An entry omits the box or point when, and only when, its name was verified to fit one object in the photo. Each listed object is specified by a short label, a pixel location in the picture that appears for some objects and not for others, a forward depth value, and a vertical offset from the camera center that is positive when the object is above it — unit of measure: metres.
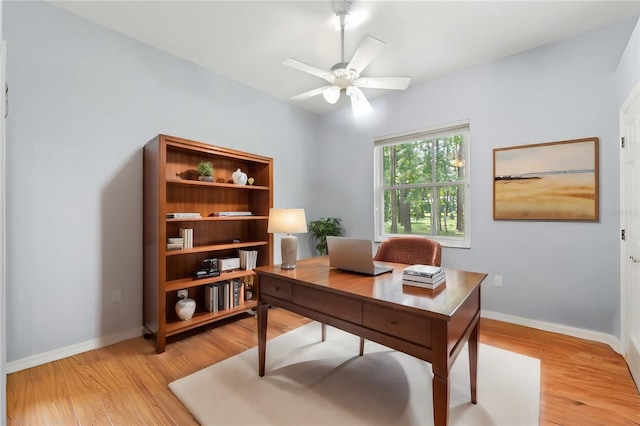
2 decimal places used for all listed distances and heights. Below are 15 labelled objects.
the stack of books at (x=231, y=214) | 3.02 -0.02
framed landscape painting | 2.56 +0.29
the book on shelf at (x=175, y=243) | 2.61 -0.28
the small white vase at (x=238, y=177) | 3.13 +0.39
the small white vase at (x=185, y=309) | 2.63 -0.90
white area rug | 1.60 -1.16
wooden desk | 1.17 -0.49
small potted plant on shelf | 2.86 +0.41
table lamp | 1.97 -0.11
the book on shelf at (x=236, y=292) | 3.08 -0.88
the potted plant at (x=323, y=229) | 4.20 -0.26
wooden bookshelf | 2.45 -0.10
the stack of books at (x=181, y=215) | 2.62 -0.03
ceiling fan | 2.08 +1.13
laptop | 1.73 -0.28
